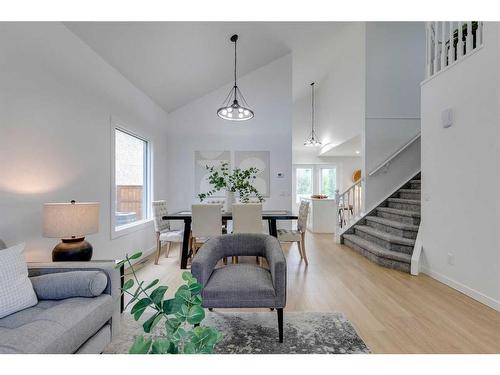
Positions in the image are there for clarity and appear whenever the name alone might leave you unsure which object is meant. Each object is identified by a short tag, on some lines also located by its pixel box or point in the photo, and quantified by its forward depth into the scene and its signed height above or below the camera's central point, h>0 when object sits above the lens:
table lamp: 2.03 -0.33
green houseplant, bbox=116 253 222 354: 0.62 -0.36
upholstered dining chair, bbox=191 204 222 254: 3.60 -0.47
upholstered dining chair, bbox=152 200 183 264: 3.87 -0.71
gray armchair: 1.87 -0.74
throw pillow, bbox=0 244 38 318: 1.42 -0.57
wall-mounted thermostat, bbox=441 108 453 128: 2.99 +0.83
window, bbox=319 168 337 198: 9.03 +0.22
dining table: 3.69 -0.50
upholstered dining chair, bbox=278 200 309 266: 3.90 -0.72
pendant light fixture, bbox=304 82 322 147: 7.81 +1.78
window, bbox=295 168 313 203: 9.12 +0.15
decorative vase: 4.14 -0.20
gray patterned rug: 1.81 -1.15
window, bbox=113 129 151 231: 3.82 +0.11
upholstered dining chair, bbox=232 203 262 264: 3.56 -0.44
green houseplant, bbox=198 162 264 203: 3.82 +0.03
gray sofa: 1.21 -0.72
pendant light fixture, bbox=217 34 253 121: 4.04 +1.23
